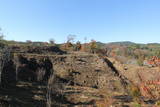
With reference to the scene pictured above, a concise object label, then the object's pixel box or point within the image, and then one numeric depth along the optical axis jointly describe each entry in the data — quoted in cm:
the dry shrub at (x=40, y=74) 1516
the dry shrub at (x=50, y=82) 1098
